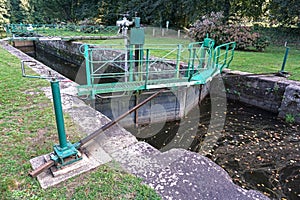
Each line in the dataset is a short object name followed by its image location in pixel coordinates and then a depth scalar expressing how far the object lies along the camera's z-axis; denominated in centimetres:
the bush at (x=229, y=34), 1163
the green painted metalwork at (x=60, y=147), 217
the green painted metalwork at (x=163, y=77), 458
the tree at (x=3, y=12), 2368
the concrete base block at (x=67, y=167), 220
